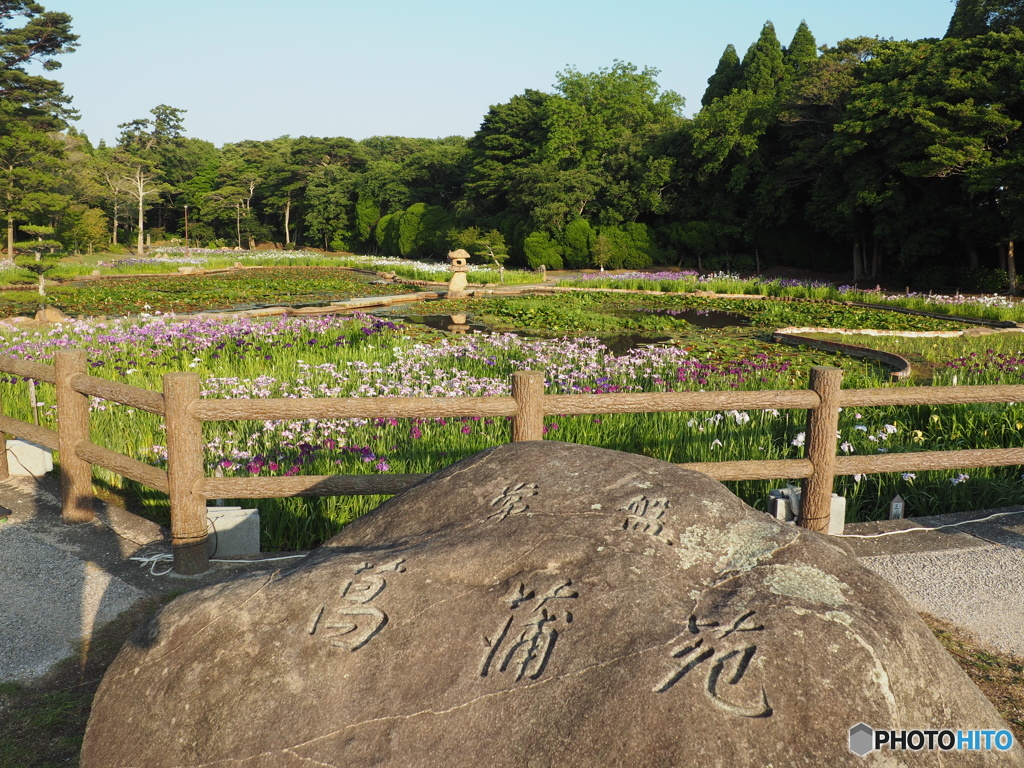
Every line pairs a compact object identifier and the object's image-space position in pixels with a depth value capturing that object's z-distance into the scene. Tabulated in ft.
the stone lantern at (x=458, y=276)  74.87
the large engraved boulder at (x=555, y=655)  6.56
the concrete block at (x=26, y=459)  20.39
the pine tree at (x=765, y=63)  128.67
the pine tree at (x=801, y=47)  129.18
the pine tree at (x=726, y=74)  146.61
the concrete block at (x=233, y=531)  15.33
